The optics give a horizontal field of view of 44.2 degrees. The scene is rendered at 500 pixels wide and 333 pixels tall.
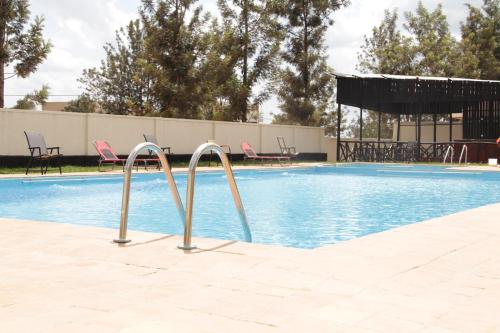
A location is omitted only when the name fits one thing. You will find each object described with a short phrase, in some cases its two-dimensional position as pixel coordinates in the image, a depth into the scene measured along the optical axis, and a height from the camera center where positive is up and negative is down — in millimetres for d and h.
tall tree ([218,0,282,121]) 29750 +5464
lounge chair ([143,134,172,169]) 17556 +427
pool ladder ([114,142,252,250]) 4801 -314
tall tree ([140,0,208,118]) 26328 +4657
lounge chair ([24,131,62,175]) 14539 +155
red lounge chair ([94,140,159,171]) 16031 +8
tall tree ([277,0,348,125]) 32094 +5055
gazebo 24484 +2252
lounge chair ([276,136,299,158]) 24500 +226
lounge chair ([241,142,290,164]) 21984 +126
